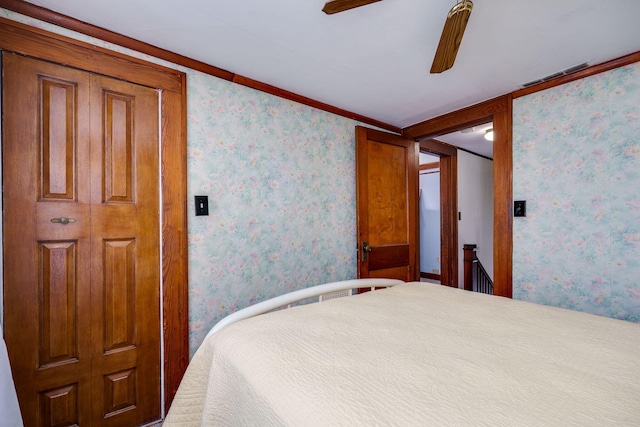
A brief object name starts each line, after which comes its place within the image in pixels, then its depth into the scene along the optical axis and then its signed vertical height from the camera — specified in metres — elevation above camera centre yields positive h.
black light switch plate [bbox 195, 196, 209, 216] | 1.83 +0.07
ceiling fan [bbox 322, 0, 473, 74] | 1.07 +0.74
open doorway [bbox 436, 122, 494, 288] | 3.98 +0.27
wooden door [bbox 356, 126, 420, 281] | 2.68 +0.09
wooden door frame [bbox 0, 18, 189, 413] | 1.71 +0.04
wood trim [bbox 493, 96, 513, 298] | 2.29 +0.08
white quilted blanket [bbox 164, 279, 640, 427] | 0.62 -0.42
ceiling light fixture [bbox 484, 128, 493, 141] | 3.24 +0.90
